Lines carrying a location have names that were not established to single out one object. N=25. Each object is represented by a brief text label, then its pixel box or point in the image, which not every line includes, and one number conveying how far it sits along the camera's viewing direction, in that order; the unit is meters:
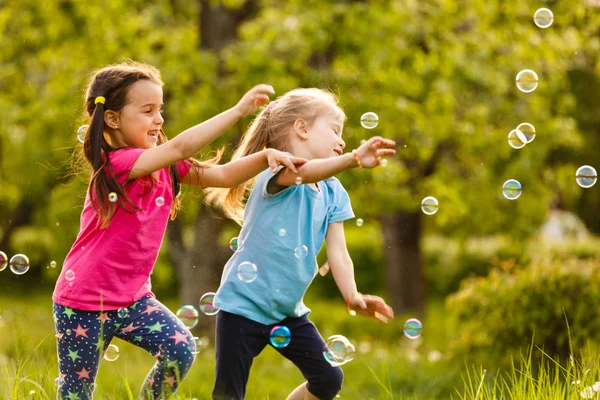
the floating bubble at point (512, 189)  7.55
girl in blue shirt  5.63
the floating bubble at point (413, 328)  6.69
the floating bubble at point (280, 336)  5.66
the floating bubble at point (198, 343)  6.34
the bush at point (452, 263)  30.36
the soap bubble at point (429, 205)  7.32
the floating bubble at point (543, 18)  9.19
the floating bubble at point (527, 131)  7.80
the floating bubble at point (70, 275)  5.52
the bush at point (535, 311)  10.13
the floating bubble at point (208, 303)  6.33
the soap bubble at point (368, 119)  7.13
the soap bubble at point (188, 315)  6.42
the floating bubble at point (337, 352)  5.78
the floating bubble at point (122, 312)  5.50
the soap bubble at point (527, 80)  8.39
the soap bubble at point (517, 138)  7.59
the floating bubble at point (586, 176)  7.60
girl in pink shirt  5.45
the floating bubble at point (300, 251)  5.73
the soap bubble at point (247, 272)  5.64
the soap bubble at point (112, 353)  6.31
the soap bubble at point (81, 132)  6.36
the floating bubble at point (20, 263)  7.09
